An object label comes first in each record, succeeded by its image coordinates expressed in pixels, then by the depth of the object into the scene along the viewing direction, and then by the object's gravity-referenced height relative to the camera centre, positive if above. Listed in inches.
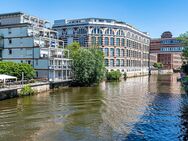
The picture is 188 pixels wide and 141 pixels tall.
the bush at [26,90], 1128.7 -154.0
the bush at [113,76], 2012.2 -97.8
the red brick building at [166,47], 3029.0 +402.6
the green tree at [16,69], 1271.1 +0.3
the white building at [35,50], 1488.4 +186.2
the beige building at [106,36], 2333.3 +481.3
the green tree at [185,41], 1717.1 +291.9
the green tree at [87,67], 1505.4 +13.2
